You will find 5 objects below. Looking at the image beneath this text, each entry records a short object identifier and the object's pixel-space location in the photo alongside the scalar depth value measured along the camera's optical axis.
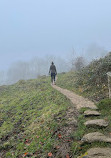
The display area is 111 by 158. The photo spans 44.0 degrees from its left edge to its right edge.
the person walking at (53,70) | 16.64
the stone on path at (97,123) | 5.23
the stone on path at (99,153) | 3.54
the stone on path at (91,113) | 6.29
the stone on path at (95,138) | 4.29
